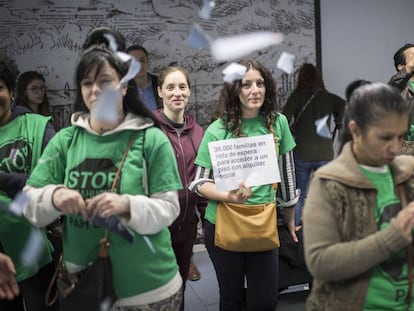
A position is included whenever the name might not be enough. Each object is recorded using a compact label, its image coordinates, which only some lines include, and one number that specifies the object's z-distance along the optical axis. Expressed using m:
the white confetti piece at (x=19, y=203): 1.23
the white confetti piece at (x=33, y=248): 1.48
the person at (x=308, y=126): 2.71
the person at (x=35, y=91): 3.08
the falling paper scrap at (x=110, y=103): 1.20
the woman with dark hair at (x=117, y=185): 1.19
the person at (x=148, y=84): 2.74
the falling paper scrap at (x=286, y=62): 2.09
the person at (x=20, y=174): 1.43
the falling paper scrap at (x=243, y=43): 2.14
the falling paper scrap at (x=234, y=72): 1.83
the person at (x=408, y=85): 2.14
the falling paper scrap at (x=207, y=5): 1.50
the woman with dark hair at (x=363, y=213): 1.06
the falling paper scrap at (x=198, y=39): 1.43
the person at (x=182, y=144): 2.03
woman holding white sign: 1.77
